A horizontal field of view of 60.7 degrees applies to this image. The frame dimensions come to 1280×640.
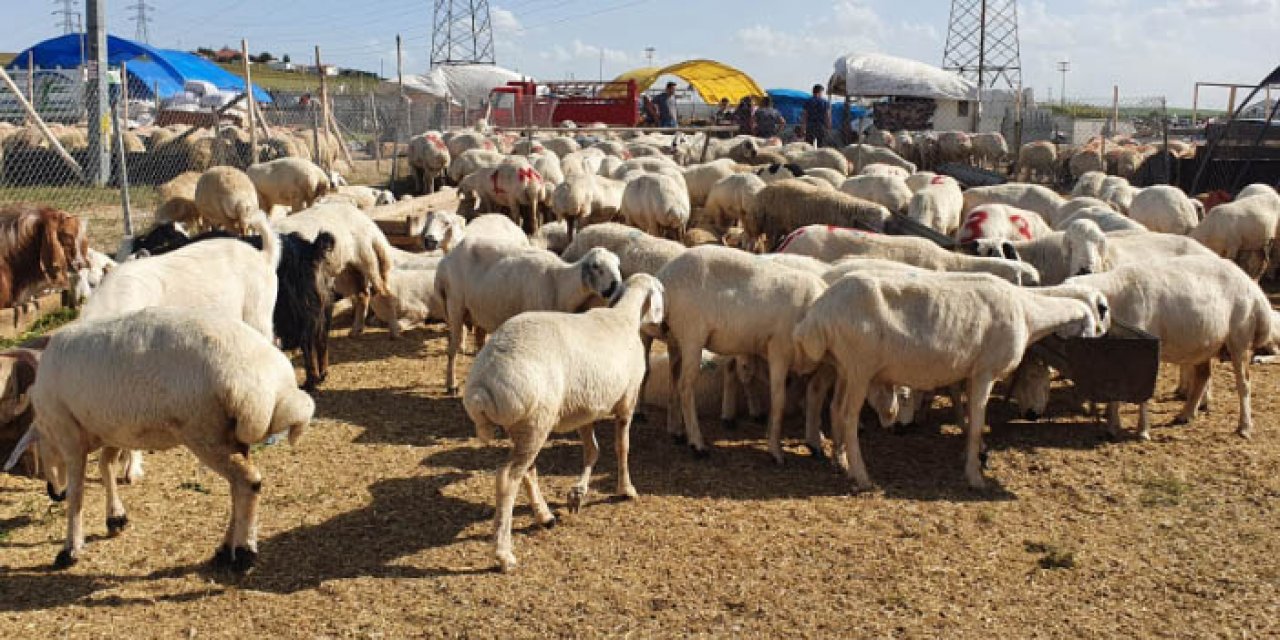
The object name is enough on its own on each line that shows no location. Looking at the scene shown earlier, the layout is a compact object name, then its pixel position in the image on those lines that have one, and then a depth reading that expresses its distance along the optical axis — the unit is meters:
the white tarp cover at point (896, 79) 45.59
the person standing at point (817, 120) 31.80
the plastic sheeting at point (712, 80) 60.66
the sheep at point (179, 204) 15.91
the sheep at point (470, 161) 21.81
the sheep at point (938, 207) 14.05
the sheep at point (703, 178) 18.75
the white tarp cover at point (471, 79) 59.91
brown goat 10.00
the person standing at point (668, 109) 33.57
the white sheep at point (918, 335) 6.97
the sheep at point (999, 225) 11.82
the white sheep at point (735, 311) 7.70
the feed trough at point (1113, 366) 7.37
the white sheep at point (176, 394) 5.30
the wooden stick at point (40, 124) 14.15
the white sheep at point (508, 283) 8.04
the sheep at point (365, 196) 17.36
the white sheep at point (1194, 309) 8.25
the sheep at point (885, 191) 15.40
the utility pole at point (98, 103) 14.50
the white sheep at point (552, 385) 5.67
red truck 36.41
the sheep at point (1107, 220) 11.99
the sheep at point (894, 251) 9.04
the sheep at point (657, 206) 15.12
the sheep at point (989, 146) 34.59
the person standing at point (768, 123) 34.69
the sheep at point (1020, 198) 14.55
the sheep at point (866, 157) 23.78
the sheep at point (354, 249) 10.84
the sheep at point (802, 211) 13.64
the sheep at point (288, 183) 16.95
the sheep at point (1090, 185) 17.77
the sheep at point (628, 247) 9.45
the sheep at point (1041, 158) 33.03
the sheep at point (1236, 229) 13.78
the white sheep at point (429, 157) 24.84
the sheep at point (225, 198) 15.14
